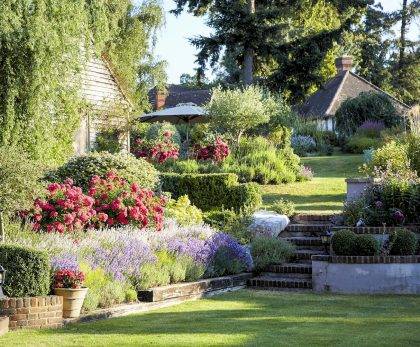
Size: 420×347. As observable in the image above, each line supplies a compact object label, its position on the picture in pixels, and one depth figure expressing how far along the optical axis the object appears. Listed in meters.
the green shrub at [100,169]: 14.98
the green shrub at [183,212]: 14.46
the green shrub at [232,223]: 14.13
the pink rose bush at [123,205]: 12.67
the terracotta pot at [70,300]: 8.89
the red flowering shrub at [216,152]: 22.73
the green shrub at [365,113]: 38.47
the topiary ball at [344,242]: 12.29
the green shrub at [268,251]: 13.16
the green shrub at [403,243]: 12.34
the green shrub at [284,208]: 15.76
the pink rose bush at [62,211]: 11.66
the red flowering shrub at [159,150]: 23.00
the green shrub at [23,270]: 8.66
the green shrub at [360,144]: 31.23
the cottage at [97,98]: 25.31
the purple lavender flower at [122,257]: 10.05
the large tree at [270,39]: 32.03
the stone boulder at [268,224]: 14.30
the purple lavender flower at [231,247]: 12.57
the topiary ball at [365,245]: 12.26
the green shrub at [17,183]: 10.88
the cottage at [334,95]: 43.72
